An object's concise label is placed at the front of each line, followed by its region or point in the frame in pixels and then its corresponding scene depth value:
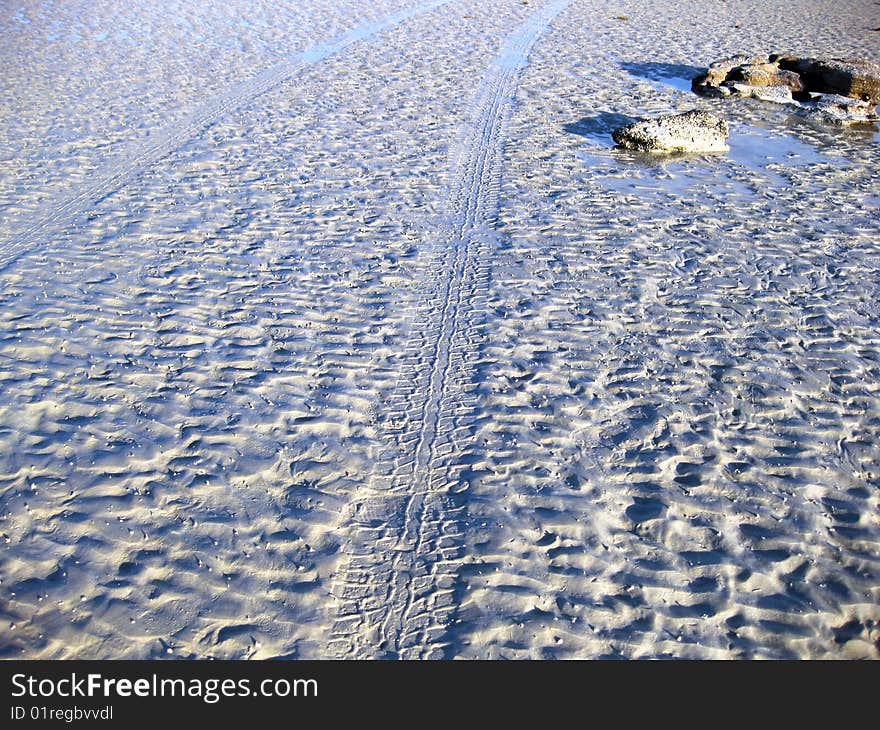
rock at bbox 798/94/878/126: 12.53
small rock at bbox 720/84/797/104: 13.54
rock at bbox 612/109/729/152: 10.83
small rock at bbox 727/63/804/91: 13.95
